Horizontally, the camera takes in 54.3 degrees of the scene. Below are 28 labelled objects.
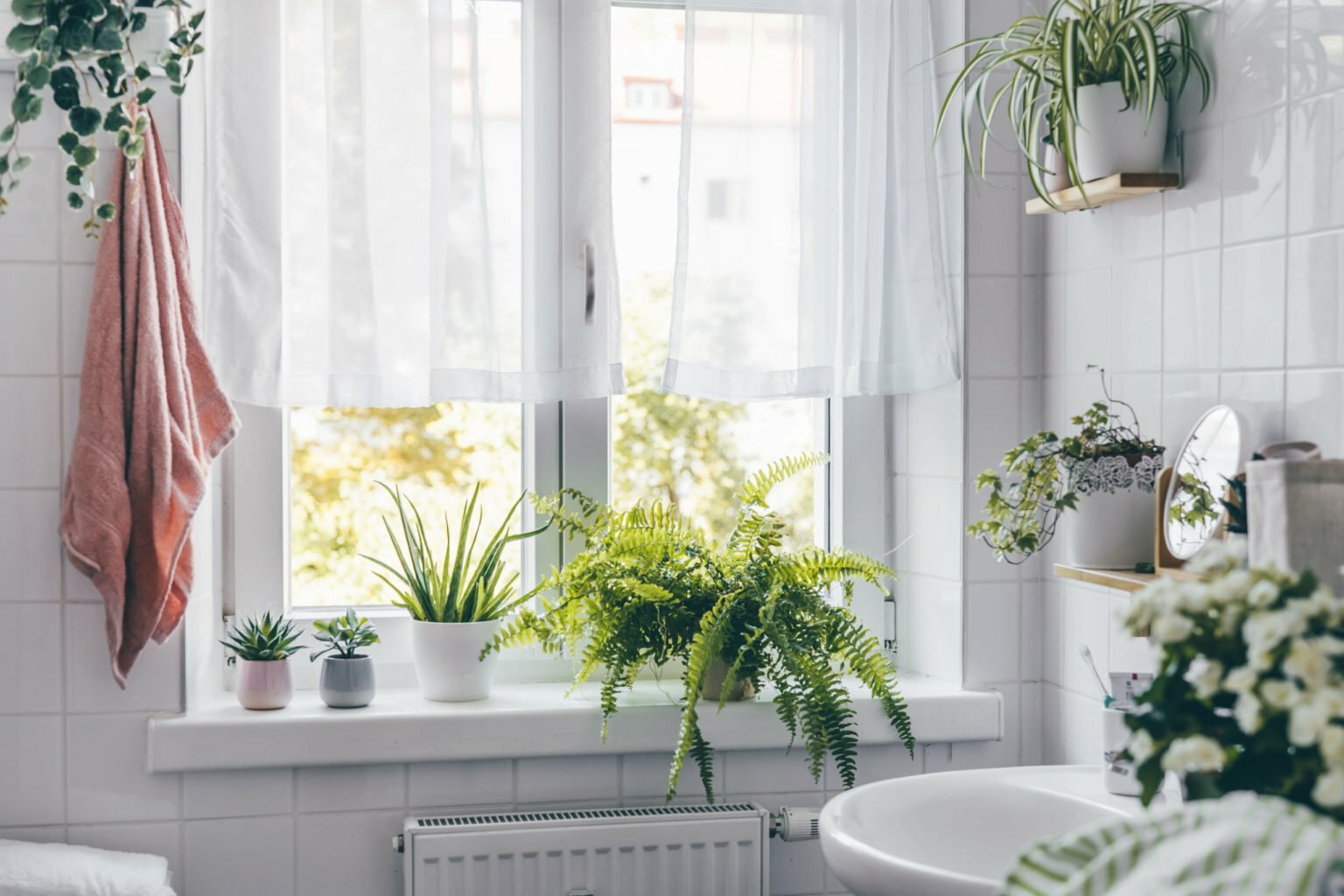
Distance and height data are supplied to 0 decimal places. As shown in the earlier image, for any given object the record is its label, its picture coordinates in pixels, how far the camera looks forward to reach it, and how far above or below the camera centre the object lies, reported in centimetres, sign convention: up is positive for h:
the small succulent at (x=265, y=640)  191 -30
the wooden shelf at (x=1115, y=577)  160 -18
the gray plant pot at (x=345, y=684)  192 -36
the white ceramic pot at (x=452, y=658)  195 -33
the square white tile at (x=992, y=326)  209 +18
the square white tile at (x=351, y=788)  188 -50
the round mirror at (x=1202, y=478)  157 -5
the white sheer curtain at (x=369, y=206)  192 +35
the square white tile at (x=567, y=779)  194 -51
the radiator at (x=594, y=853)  179 -58
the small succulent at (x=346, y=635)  194 -29
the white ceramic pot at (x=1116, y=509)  174 -10
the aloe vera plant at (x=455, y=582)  196 -22
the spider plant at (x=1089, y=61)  166 +50
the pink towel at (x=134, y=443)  175 -1
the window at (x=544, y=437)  205 +0
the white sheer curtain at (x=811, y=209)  204 +36
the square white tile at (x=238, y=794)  184 -50
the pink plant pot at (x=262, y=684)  189 -36
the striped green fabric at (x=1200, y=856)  74 -25
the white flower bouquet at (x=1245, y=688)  84 -17
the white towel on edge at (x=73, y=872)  161 -55
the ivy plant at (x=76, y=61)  136 +41
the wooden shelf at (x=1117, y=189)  170 +33
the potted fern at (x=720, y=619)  183 -26
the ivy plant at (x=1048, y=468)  176 -4
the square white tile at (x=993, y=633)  209 -31
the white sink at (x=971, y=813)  161 -47
